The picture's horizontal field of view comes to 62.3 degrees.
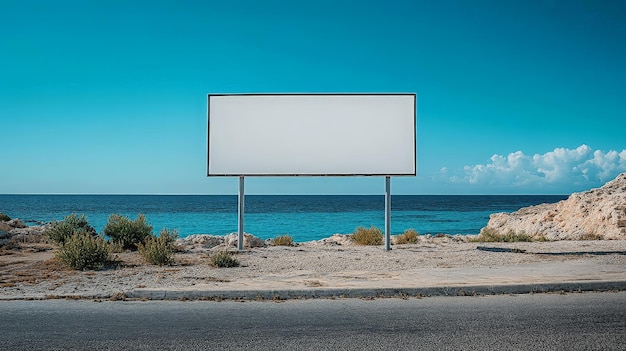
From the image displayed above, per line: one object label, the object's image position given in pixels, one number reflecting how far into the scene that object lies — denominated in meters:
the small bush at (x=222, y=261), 11.99
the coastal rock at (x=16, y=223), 23.57
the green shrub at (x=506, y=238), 18.72
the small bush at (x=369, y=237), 19.16
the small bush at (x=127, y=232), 15.54
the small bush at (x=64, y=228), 16.03
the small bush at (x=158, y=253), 12.31
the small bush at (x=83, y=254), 11.59
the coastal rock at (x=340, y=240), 22.98
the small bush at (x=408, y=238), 20.33
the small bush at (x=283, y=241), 18.55
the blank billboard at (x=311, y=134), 15.71
